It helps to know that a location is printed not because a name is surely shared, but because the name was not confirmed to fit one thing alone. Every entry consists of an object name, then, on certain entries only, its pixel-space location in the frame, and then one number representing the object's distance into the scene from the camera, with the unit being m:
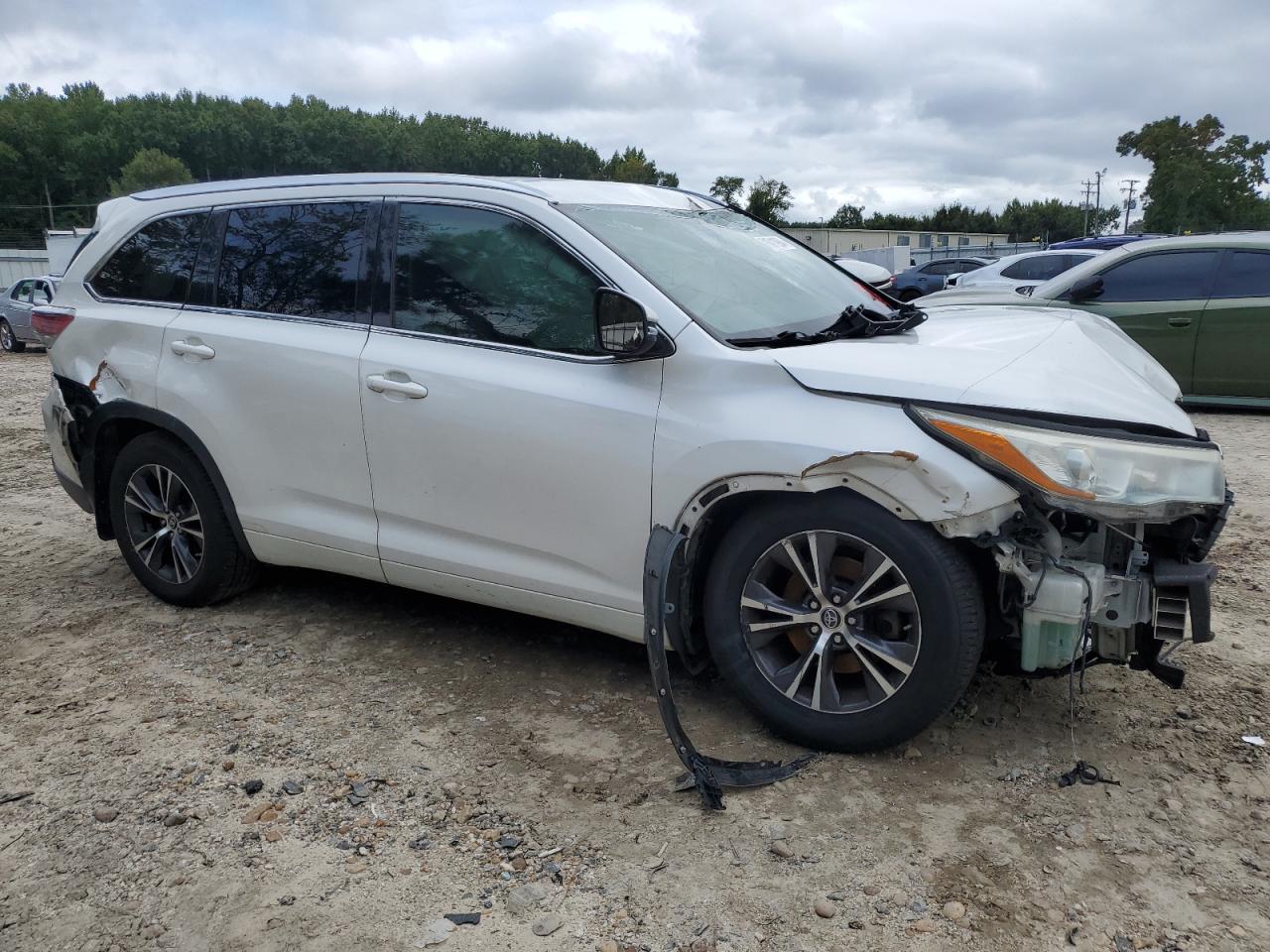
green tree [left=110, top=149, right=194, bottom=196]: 80.25
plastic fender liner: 2.95
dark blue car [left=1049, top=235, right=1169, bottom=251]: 20.51
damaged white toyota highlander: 2.85
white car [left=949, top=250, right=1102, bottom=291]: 13.88
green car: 8.41
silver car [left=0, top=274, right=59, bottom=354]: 19.89
